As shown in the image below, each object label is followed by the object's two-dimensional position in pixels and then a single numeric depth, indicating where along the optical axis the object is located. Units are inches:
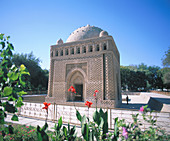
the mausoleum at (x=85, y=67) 398.3
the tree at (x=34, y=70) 921.4
